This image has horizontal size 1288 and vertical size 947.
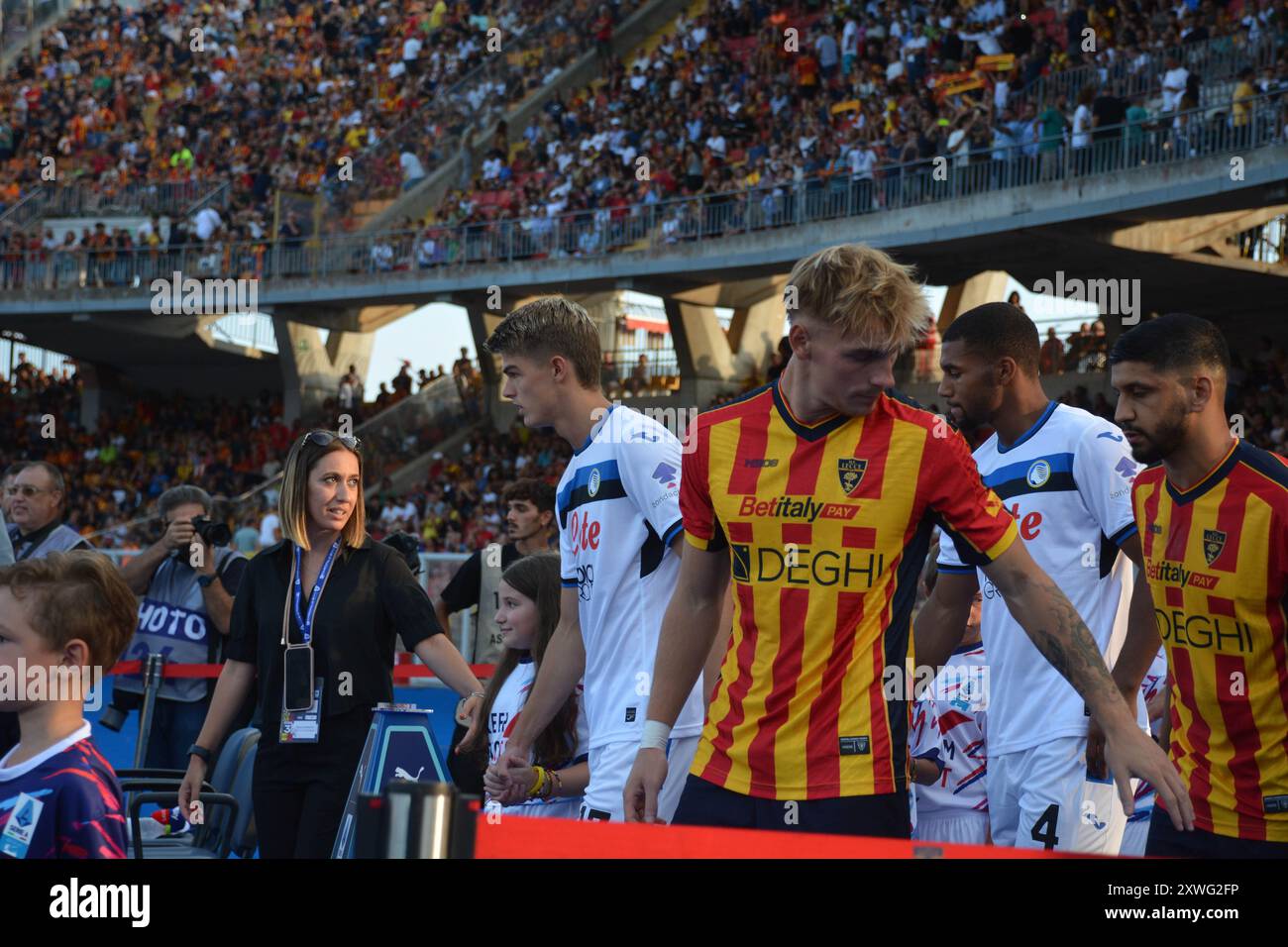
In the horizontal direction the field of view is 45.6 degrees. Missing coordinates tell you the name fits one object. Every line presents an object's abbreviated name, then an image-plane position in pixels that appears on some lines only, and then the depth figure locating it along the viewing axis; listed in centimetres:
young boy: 315
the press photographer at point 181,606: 786
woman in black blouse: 510
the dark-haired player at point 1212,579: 382
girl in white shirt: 505
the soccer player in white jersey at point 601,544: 438
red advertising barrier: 237
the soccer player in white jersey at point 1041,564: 466
